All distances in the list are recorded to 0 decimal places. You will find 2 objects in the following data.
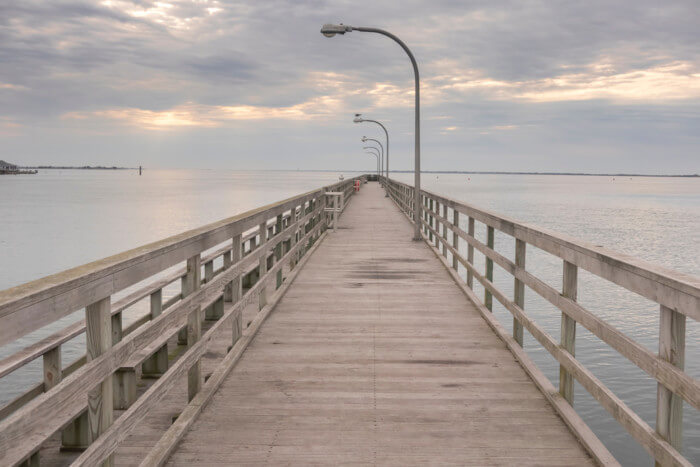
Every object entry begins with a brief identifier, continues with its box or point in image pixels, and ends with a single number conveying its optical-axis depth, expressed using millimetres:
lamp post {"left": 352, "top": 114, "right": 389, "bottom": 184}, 34066
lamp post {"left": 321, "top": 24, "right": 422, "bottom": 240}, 13625
